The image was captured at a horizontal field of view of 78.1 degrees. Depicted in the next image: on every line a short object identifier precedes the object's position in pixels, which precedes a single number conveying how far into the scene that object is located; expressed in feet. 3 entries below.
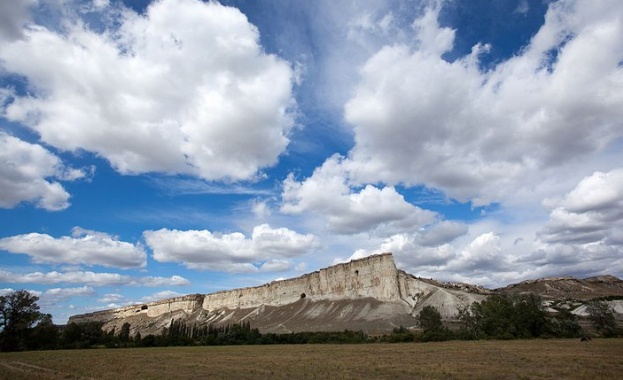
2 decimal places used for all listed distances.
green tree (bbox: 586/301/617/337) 200.85
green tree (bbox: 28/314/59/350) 234.79
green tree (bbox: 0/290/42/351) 215.72
